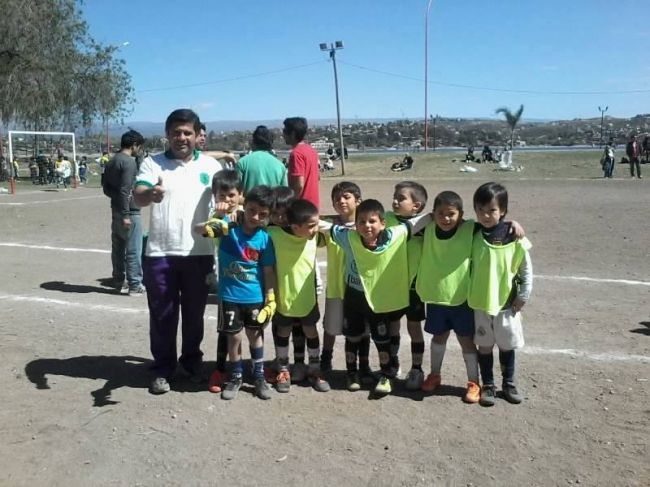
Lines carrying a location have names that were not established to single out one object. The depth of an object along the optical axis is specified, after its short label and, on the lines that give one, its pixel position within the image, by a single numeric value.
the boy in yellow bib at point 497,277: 4.20
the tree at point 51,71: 33.25
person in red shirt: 6.11
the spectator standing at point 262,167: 6.30
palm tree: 54.09
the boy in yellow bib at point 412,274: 4.51
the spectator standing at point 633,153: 26.83
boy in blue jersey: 4.43
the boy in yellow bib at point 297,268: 4.46
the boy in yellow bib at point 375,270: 4.38
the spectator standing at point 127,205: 7.65
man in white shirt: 4.49
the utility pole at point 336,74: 41.25
